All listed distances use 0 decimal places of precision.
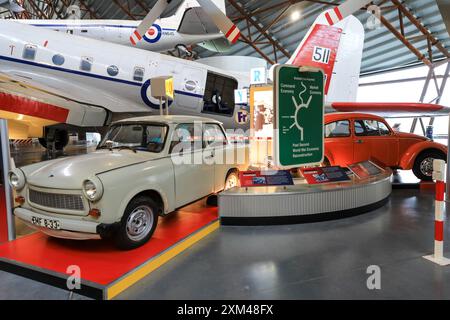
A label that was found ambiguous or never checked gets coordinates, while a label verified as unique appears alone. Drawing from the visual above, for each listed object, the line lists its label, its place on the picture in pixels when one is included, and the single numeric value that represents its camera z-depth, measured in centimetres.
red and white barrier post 295
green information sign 384
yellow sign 584
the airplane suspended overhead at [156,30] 1234
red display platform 255
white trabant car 287
